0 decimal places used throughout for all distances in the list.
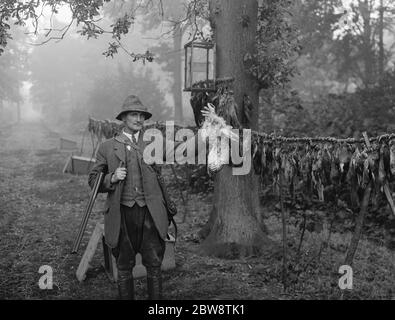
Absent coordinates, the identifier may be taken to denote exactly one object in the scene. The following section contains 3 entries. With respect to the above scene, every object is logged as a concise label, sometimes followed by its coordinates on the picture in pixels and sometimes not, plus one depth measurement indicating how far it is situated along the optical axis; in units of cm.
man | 488
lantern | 722
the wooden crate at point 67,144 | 2343
